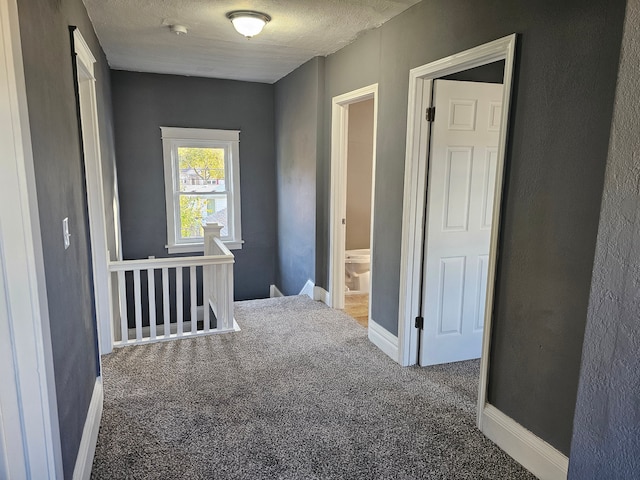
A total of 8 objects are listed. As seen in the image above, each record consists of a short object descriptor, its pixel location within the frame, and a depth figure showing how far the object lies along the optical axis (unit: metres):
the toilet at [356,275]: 5.33
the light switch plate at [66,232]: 1.79
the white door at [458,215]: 2.79
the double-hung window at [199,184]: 5.26
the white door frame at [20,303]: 1.24
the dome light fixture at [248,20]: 2.84
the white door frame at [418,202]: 2.17
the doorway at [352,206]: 3.95
